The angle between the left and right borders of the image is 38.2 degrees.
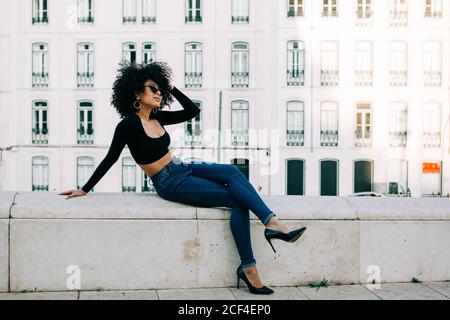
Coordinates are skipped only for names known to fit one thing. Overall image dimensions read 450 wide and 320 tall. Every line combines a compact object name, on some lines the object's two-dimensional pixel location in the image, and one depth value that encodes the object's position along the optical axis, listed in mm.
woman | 4535
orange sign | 35469
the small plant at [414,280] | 4996
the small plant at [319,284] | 4825
